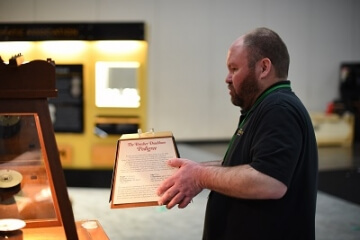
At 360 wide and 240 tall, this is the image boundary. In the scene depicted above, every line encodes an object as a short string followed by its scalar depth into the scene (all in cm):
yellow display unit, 609
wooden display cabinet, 133
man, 157
